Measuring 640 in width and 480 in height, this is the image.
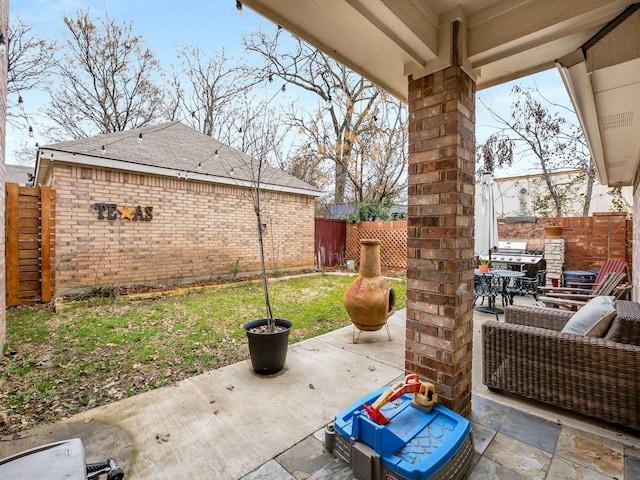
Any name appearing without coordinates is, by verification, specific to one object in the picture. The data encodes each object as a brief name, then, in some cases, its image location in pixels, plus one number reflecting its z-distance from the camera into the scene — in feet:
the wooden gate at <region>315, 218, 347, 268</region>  36.40
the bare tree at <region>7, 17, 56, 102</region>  34.06
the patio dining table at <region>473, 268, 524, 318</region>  16.63
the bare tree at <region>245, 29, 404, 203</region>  43.91
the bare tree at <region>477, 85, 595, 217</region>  32.71
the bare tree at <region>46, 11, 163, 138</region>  39.37
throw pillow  7.64
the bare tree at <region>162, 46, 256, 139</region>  39.06
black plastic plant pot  9.41
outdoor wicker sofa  6.81
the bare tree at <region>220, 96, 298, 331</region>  12.15
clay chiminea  12.18
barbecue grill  25.13
